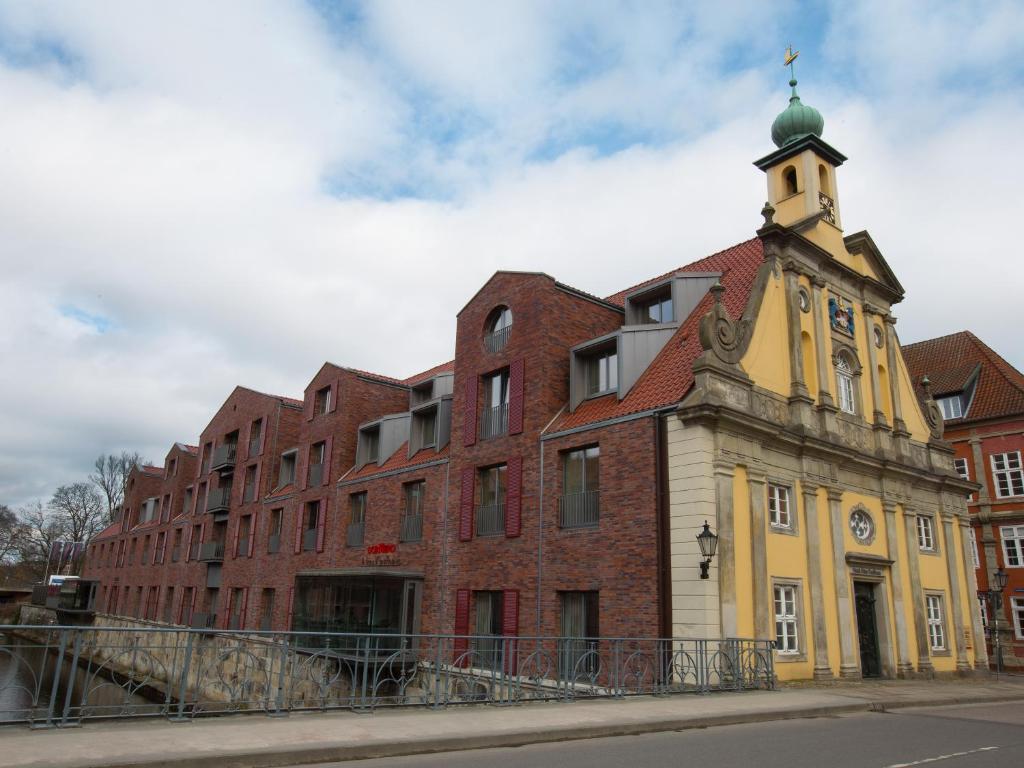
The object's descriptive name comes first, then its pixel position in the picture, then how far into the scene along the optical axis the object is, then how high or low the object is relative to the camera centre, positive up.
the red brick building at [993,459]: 29.20 +6.46
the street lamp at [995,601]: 27.27 +0.90
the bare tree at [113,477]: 77.44 +11.62
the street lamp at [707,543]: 15.12 +1.38
